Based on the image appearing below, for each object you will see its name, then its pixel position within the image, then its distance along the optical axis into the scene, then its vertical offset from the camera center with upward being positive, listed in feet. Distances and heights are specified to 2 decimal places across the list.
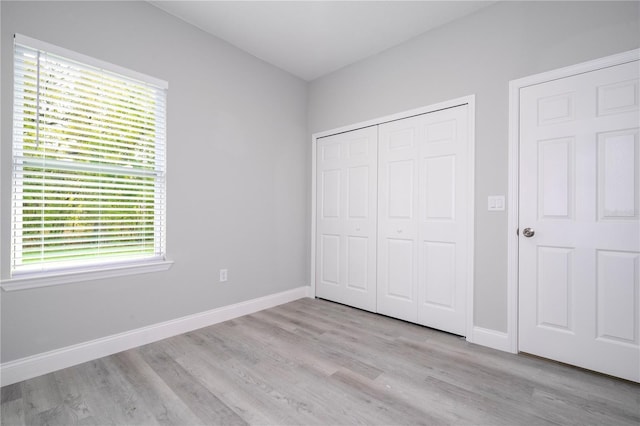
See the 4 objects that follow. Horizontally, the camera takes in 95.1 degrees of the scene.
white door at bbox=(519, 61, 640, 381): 6.17 -0.11
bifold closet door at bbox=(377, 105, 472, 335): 8.50 -0.13
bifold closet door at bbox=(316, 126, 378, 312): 10.64 -0.16
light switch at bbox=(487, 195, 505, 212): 7.73 +0.32
